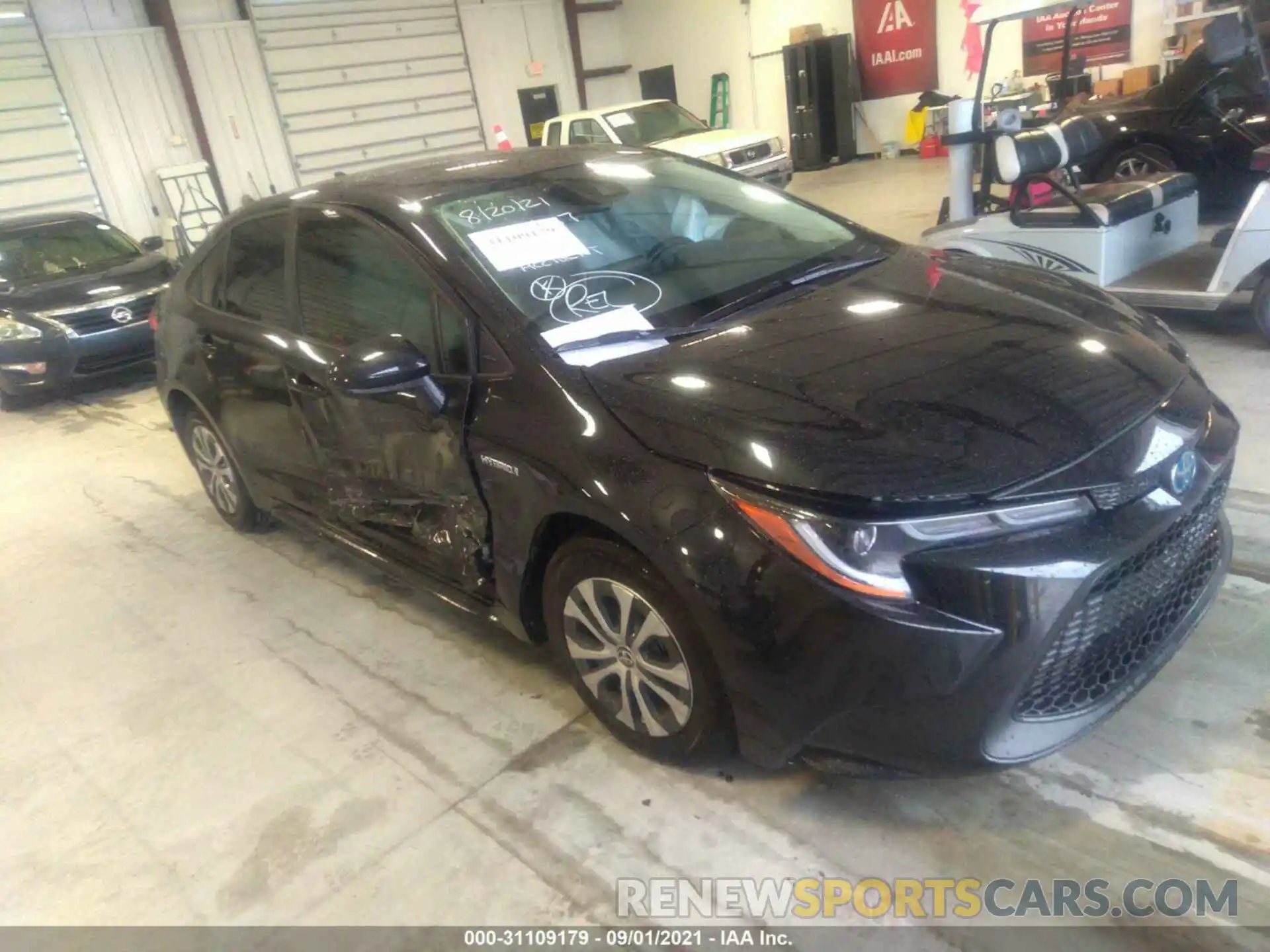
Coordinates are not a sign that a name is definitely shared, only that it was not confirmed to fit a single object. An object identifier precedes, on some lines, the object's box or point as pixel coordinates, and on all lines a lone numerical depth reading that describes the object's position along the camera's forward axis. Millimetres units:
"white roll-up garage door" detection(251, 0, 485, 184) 12586
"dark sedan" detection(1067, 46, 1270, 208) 5453
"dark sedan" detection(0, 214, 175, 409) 6578
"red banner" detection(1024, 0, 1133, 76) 10492
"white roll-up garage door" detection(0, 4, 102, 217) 10305
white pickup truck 9500
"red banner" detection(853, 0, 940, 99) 12914
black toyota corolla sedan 1575
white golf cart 4023
